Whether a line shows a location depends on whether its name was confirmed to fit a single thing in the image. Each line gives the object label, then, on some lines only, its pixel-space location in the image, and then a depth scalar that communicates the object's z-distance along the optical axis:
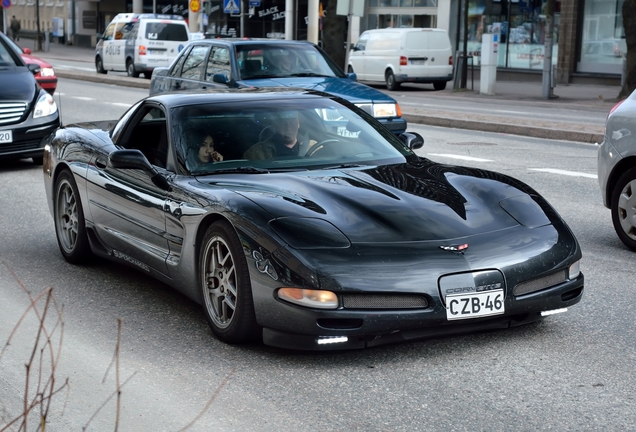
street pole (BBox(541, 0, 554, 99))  26.02
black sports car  4.88
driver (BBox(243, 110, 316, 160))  6.15
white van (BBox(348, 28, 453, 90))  31.83
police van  34.72
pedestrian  64.60
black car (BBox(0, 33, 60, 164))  12.36
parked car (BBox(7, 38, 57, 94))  18.61
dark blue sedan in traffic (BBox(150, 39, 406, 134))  14.15
